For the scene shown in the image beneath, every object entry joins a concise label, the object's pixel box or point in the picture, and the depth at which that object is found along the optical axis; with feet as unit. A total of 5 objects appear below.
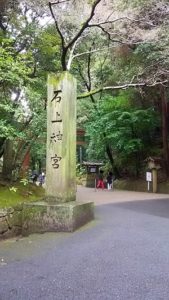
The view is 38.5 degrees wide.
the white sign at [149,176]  46.15
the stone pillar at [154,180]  46.52
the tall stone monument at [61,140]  18.47
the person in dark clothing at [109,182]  54.35
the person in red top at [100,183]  57.78
